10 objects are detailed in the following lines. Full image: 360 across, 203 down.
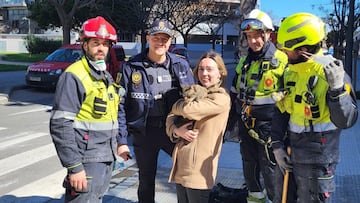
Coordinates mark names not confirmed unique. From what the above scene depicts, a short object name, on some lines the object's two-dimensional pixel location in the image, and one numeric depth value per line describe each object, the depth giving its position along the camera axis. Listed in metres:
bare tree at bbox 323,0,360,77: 14.56
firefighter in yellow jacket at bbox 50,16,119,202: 2.94
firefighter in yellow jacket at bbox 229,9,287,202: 3.78
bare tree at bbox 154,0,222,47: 32.84
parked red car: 15.26
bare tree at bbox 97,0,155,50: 29.60
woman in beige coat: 3.39
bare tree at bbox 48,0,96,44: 21.46
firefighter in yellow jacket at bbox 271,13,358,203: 2.80
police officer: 3.79
